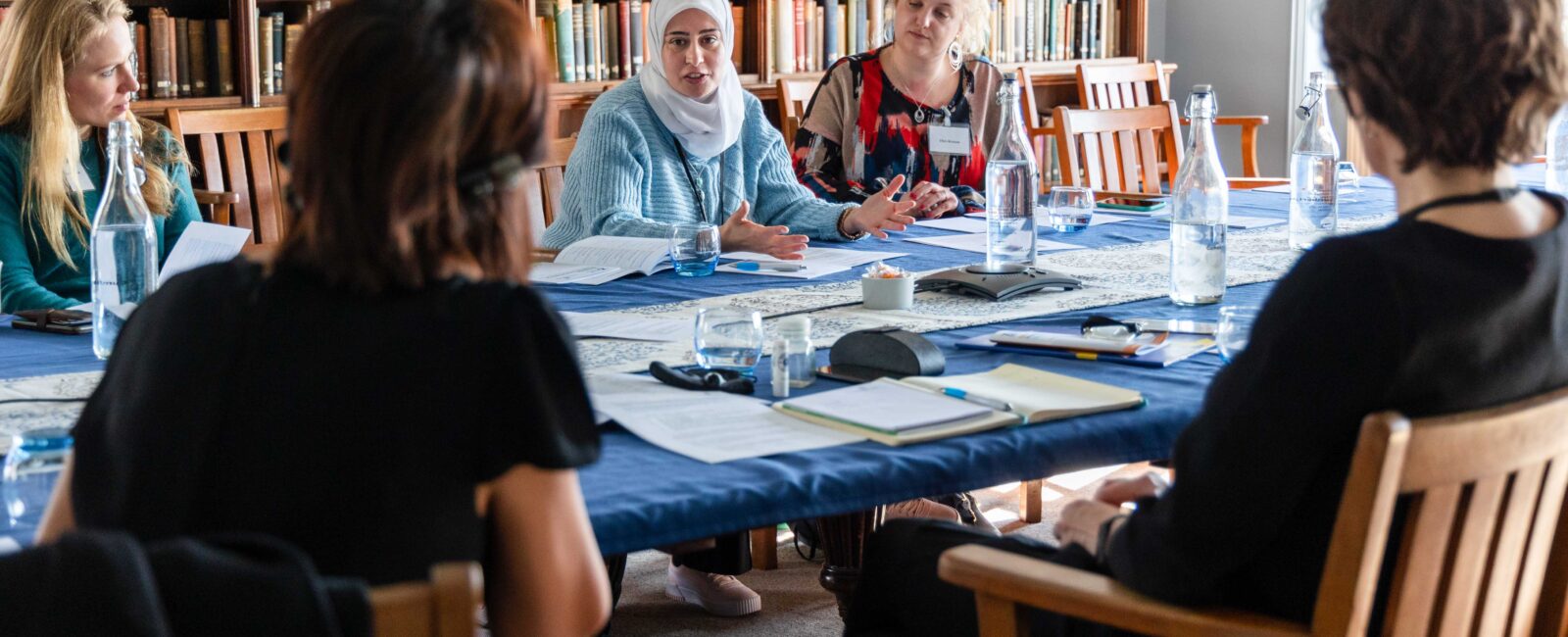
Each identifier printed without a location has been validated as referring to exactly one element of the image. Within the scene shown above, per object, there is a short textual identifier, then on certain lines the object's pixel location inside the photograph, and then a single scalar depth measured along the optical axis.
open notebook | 1.39
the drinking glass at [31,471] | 1.19
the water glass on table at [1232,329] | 1.66
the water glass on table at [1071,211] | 2.82
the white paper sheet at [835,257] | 2.47
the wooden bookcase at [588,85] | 3.87
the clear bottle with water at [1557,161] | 2.91
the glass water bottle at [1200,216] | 2.05
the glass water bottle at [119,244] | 1.77
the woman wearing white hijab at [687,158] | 2.73
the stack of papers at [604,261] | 2.31
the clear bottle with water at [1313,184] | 2.57
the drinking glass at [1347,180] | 3.29
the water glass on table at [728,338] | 1.63
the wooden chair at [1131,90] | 4.58
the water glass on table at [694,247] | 2.31
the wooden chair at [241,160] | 3.58
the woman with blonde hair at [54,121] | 2.41
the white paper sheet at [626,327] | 1.86
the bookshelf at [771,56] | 4.47
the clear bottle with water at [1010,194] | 2.35
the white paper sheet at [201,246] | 1.91
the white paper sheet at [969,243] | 2.61
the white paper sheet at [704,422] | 1.34
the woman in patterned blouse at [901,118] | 3.46
